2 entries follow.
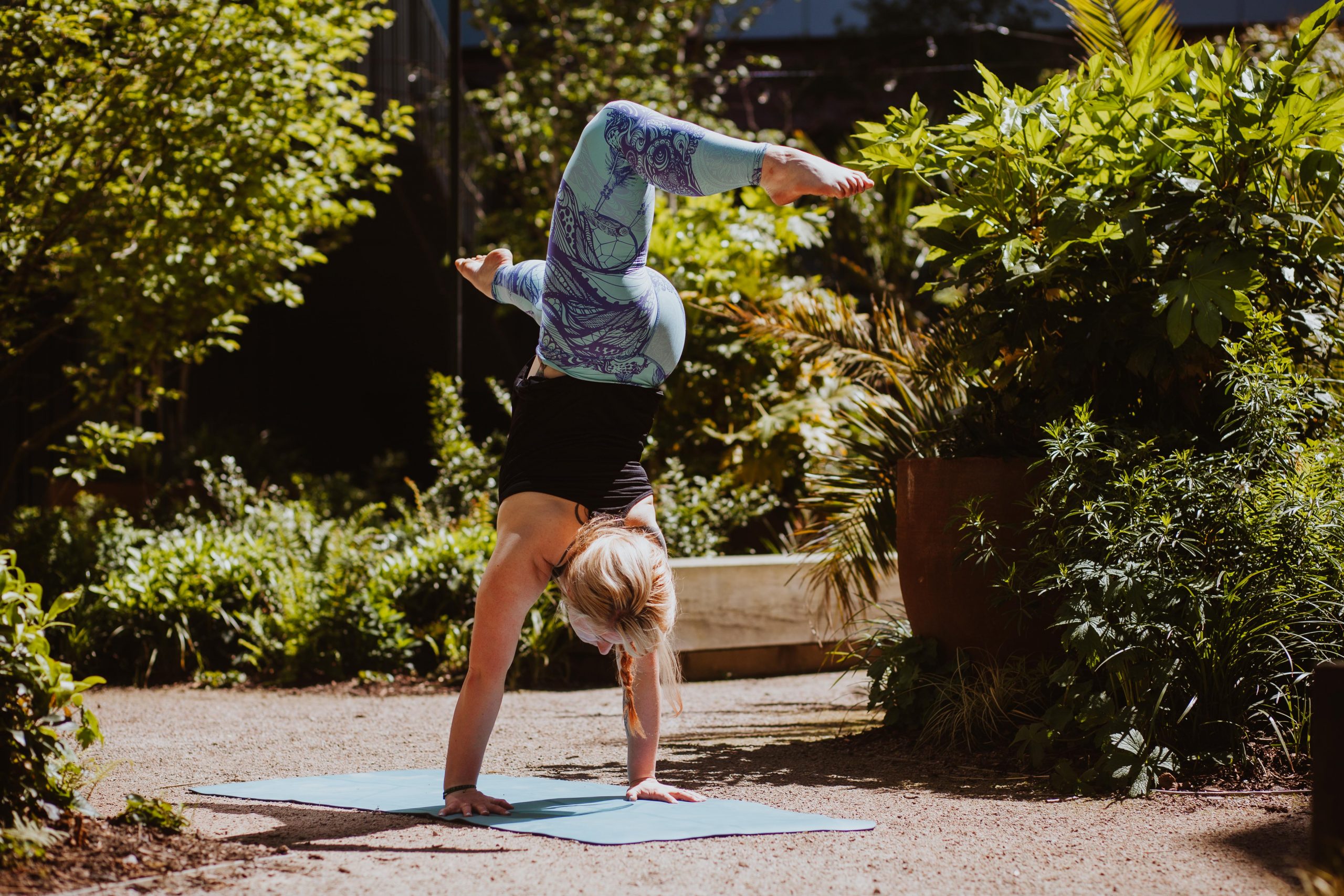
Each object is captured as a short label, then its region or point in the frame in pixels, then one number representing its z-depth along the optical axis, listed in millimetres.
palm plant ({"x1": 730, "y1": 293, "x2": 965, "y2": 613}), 5449
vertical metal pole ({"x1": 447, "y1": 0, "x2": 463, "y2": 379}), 9234
